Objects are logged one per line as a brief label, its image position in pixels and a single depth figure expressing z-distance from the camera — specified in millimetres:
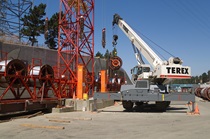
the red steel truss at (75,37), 23625
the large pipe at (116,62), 32156
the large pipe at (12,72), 14066
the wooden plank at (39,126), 10506
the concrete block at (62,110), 17141
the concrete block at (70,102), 19406
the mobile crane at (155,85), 16438
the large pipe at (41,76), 16281
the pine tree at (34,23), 47100
